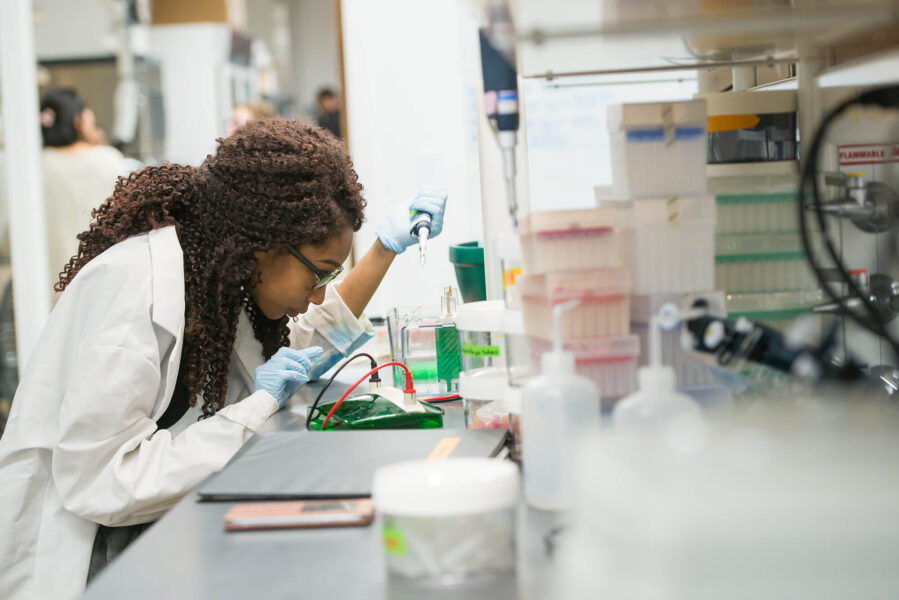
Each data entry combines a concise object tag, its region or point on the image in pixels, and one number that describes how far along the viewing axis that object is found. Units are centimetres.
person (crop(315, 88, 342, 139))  651
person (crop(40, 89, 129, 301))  367
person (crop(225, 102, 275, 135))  550
